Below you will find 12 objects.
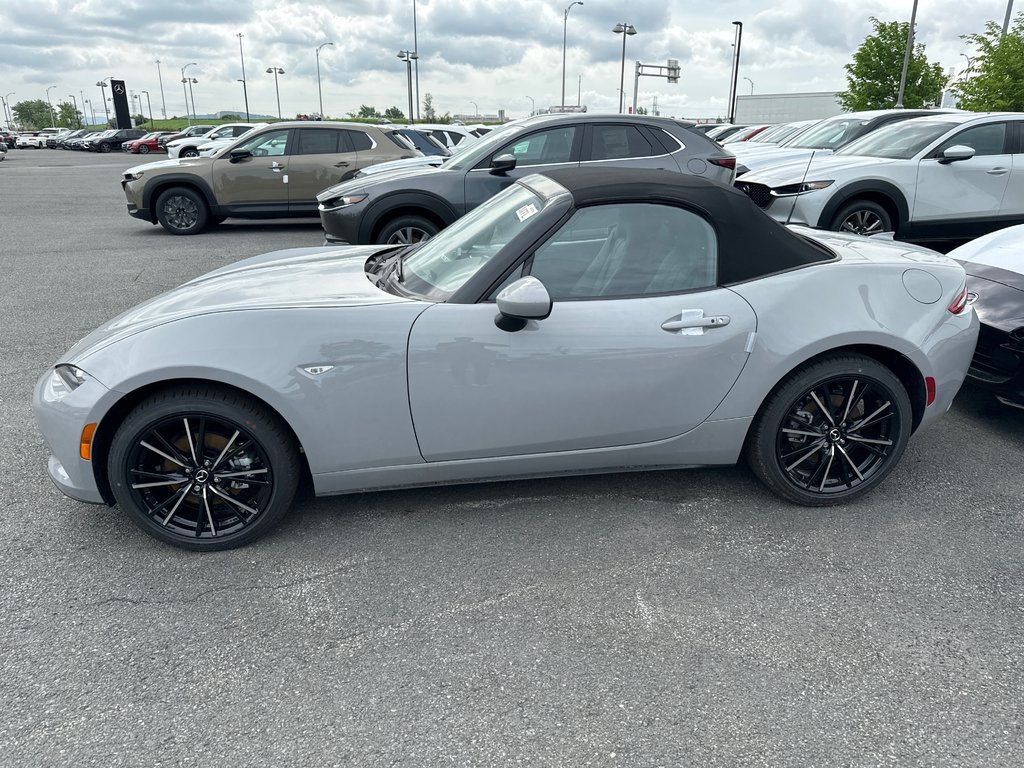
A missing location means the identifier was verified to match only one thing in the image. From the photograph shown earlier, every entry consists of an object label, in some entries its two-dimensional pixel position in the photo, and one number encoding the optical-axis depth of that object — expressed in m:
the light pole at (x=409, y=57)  48.97
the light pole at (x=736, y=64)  44.16
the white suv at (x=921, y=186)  7.90
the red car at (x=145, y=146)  40.69
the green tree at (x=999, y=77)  16.59
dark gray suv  7.72
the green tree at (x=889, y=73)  29.53
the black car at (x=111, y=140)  48.44
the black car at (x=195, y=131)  36.09
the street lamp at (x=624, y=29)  43.44
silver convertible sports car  2.93
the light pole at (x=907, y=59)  27.42
